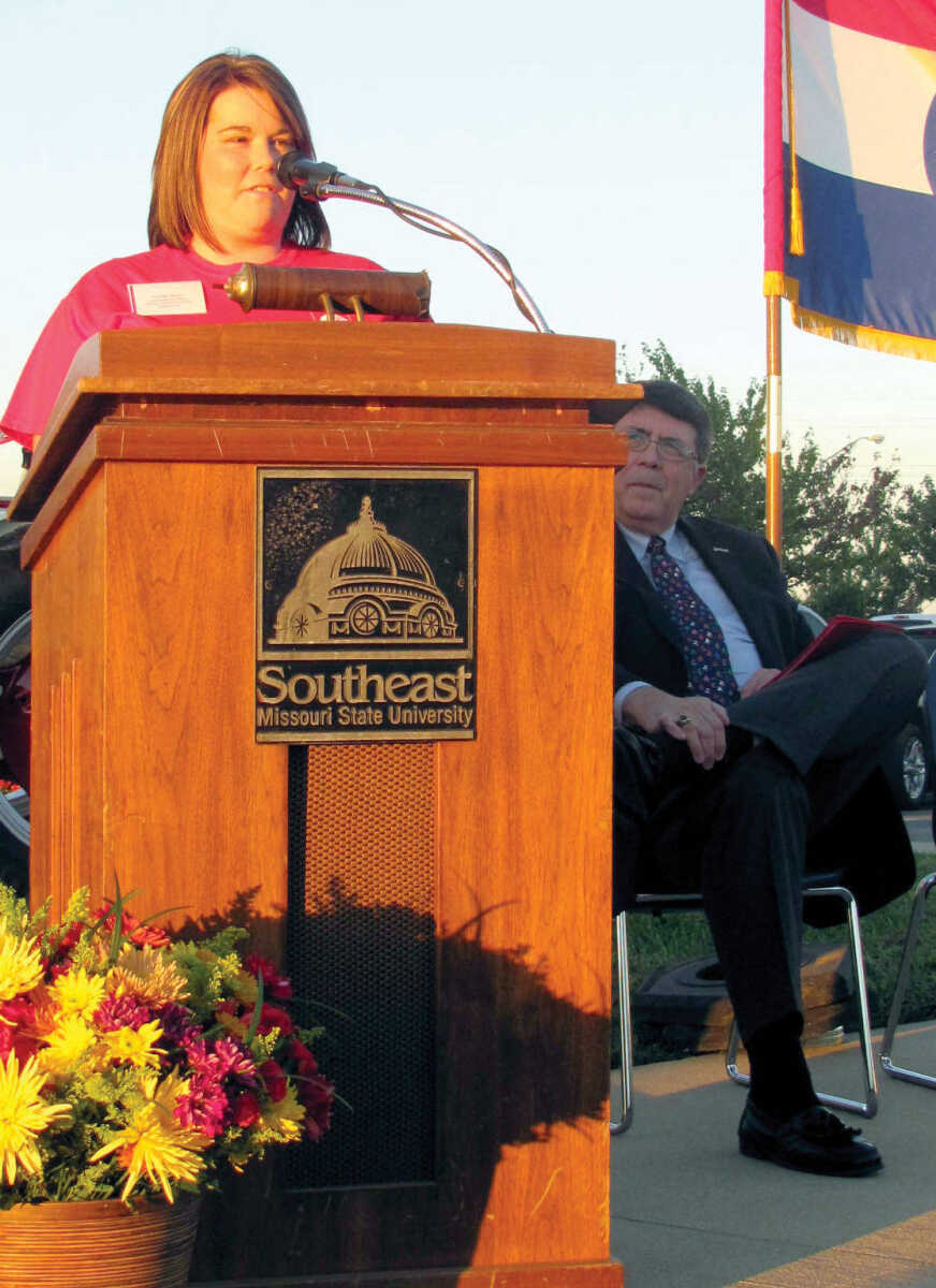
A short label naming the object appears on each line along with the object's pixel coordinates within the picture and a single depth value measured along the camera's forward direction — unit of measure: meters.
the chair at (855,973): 3.31
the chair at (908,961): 3.92
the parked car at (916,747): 16.41
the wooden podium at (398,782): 1.96
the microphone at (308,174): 2.77
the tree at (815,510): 37.00
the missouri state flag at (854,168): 8.43
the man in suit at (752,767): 3.08
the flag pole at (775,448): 7.50
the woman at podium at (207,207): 3.15
